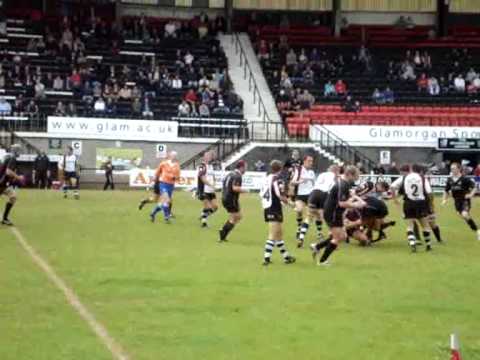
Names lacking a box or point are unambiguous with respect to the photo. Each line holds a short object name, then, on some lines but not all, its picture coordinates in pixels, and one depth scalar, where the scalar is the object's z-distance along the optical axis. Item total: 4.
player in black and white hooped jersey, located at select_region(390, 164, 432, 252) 23.97
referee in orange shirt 29.77
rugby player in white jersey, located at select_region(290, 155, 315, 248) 25.98
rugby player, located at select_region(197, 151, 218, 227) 28.81
